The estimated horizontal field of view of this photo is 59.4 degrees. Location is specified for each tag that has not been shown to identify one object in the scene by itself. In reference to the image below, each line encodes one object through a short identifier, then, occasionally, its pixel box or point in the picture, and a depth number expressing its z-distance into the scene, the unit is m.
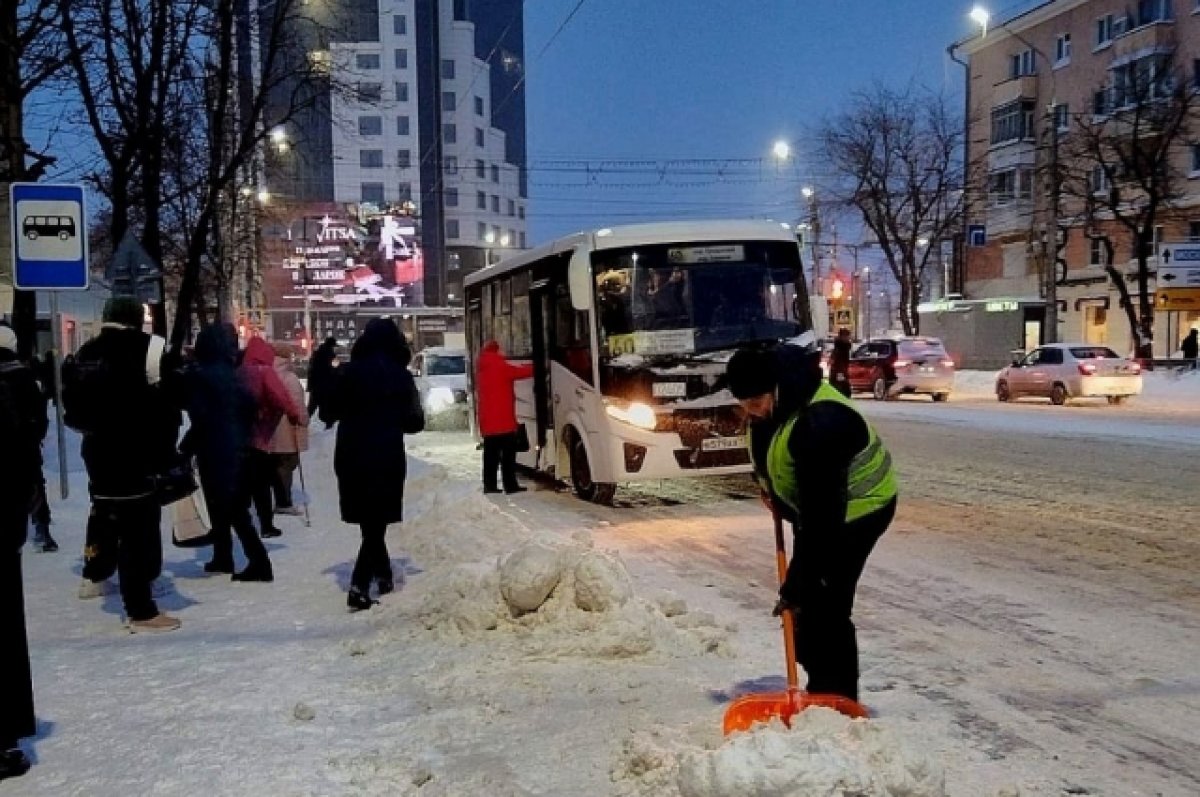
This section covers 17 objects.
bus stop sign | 10.09
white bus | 10.85
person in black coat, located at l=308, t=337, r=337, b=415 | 15.04
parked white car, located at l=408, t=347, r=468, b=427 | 23.67
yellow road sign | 31.28
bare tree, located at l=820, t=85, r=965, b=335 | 47.34
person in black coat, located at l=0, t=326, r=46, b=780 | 4.23
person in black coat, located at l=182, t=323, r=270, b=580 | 7.38
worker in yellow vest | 3.88
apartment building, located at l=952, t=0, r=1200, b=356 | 41.47
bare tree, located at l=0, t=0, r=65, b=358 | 12.04
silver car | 26.98
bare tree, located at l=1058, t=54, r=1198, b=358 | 35.81
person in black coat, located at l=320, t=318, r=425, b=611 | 6.71
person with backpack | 6.04
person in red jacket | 12.56
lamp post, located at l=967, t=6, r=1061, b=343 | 31.86
